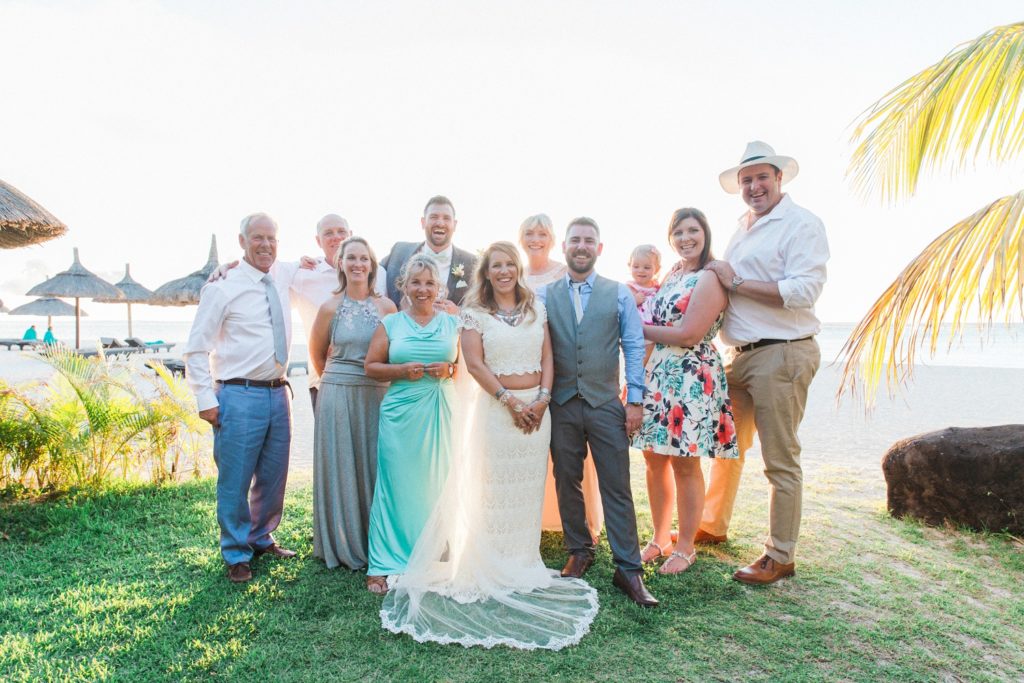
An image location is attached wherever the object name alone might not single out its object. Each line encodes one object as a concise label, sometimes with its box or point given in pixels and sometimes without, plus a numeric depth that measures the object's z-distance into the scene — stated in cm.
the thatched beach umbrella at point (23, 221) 582
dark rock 534
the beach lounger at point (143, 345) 3213
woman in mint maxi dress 439
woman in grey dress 455
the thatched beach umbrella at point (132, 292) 2769
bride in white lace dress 414
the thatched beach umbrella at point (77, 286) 2409
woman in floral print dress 442
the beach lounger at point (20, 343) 3232
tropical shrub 615
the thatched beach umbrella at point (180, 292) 2222
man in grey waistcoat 421
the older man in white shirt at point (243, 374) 454
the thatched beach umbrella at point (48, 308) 3553
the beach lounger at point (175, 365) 2031
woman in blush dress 525
